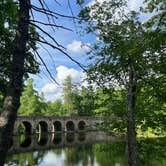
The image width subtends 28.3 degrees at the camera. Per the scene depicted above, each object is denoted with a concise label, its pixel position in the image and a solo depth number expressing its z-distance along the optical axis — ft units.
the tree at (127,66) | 41.06
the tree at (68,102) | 404.98
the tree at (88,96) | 53.68
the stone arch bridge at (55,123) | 265.54
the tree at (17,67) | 12.32
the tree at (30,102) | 304.50
